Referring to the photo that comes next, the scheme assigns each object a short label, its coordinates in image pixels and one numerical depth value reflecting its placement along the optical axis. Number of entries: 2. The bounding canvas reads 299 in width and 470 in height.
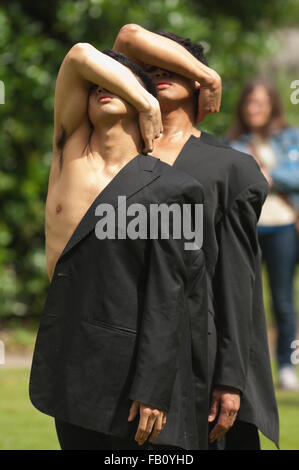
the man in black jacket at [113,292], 5.59
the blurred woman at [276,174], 12.78
